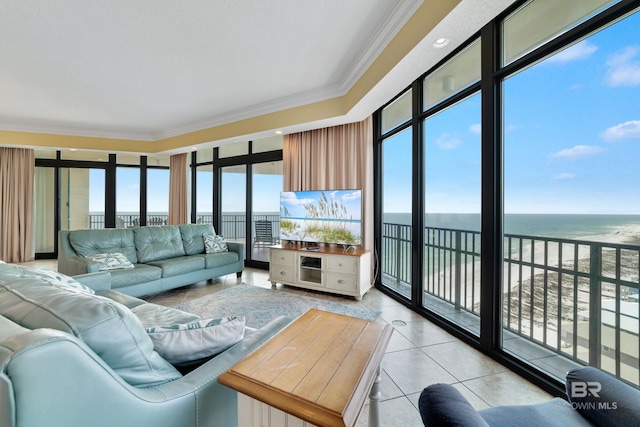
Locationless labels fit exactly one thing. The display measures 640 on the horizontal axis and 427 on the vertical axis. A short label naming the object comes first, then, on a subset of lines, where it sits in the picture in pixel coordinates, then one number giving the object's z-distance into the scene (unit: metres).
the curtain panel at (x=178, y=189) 6.11
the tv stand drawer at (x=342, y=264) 3.47
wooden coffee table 0.77
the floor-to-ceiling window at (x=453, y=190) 2.53
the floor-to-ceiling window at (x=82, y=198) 6.07
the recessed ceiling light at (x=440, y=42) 2.13
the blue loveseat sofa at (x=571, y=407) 0.75
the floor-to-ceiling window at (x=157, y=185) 6.48
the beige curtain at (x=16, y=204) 5.45
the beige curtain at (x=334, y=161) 3.88
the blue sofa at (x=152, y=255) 3.14
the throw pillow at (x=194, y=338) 1.02
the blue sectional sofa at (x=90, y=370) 0.58
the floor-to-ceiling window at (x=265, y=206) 5.21
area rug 2.95
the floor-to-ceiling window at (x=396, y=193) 3.34
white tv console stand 3.48
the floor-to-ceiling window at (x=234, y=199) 5.44
